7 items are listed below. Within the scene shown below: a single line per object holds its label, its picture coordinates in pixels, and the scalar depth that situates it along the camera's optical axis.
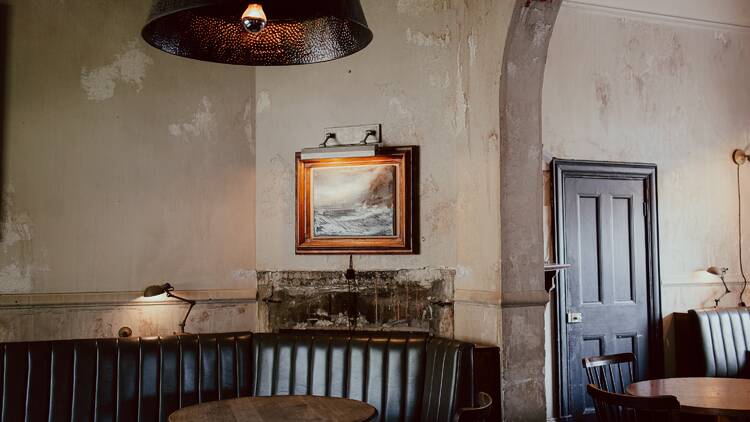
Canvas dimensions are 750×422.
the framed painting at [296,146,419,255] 5.15
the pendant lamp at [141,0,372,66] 2.81
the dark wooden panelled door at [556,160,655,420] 6.23
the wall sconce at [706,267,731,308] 6.70
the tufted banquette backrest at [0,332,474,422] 4.29
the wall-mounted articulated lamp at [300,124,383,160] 5.17
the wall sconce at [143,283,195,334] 4.92
